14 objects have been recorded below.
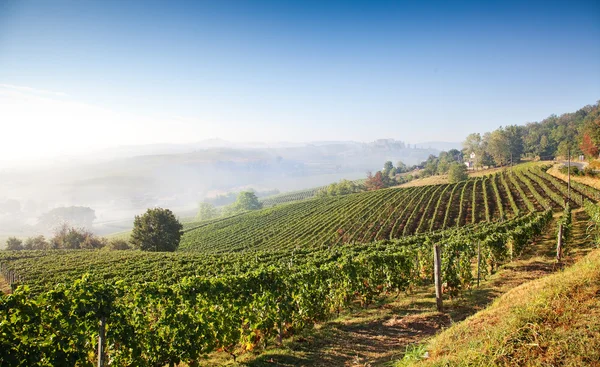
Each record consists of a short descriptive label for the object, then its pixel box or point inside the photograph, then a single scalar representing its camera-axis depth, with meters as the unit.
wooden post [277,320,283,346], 9.26
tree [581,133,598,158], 71.88
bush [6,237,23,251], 71.06
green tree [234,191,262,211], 173.75
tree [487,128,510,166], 116.81
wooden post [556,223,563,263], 16.05
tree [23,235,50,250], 74.38
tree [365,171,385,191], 134.50
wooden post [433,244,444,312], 11.25
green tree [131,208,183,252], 51.84
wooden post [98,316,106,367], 6.60
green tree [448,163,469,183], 97.00
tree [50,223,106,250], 66.31
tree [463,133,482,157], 154.75
